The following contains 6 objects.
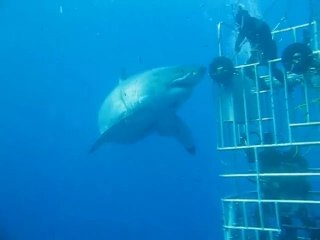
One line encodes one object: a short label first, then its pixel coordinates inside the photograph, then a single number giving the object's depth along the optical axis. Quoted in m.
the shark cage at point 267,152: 4.07
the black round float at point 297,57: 3.92
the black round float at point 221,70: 4.52
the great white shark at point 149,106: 7.72
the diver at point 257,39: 4.57
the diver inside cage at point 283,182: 4.38
